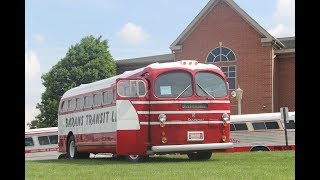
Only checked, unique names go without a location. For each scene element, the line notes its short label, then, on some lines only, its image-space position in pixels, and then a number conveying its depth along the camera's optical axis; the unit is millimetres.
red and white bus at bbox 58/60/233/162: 17719
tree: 46594
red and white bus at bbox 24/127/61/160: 33938
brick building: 42750
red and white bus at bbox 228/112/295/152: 29766
